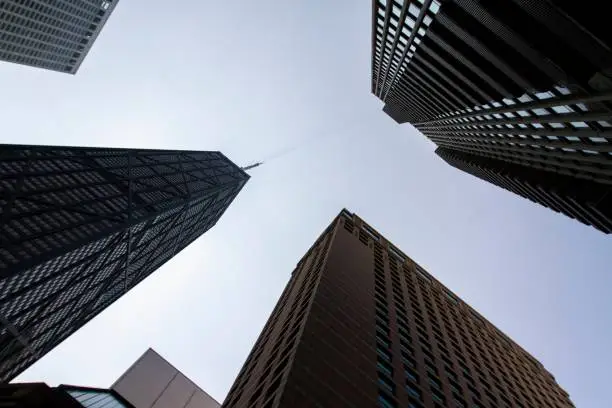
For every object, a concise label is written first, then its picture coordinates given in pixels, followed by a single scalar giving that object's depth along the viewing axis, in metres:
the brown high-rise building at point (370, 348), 28.97
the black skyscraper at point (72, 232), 60.31
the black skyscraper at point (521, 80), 25.08
